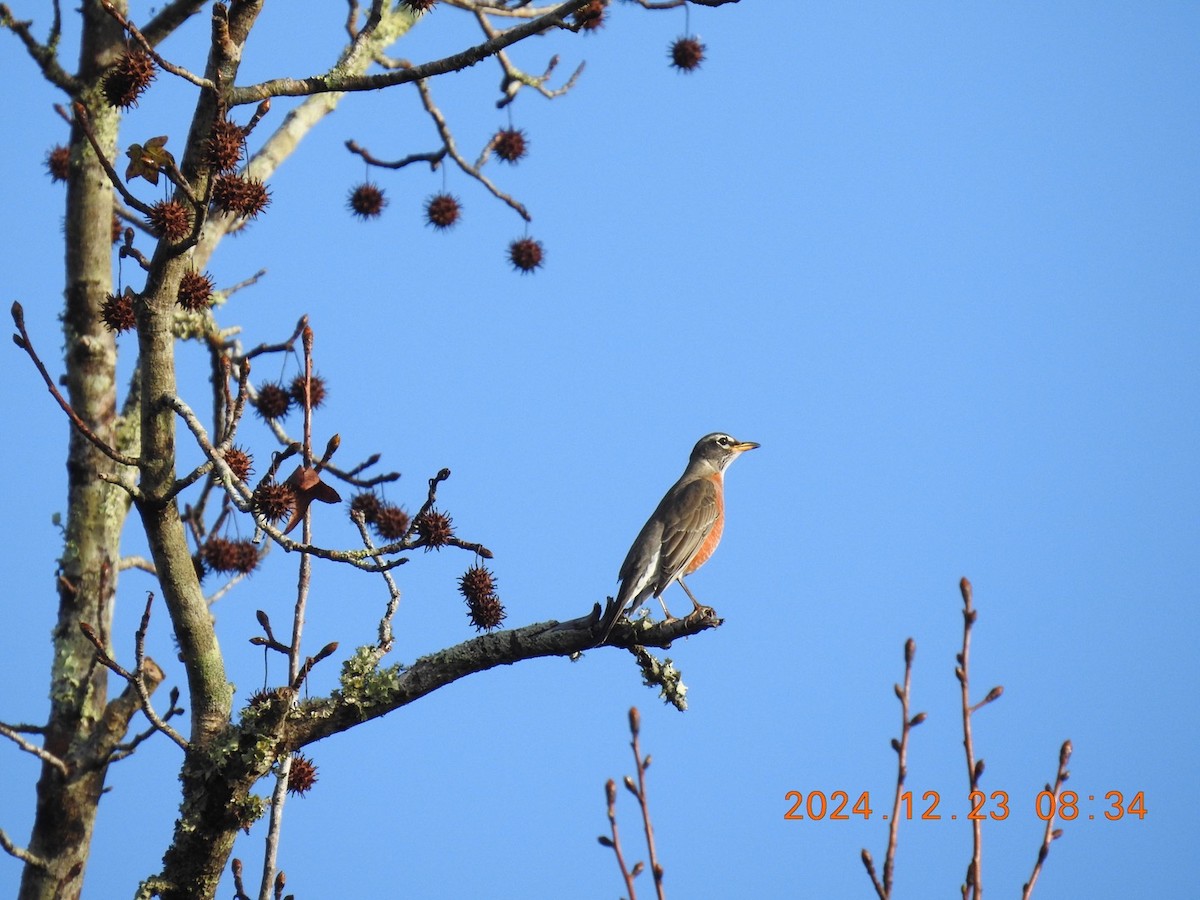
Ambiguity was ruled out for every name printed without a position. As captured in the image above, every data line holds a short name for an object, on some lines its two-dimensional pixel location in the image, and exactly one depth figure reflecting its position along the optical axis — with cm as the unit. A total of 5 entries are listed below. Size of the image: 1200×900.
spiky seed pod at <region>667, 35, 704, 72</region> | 1750
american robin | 1275
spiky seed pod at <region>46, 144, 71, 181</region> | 1628
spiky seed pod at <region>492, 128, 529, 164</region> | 1756
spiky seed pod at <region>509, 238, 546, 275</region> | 1761
